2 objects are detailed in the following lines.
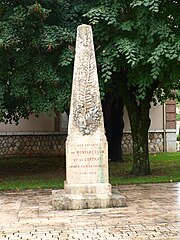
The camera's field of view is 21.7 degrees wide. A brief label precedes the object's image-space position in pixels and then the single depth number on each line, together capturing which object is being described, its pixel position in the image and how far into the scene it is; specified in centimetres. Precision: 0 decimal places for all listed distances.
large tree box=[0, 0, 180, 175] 1159
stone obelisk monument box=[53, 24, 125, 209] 918
